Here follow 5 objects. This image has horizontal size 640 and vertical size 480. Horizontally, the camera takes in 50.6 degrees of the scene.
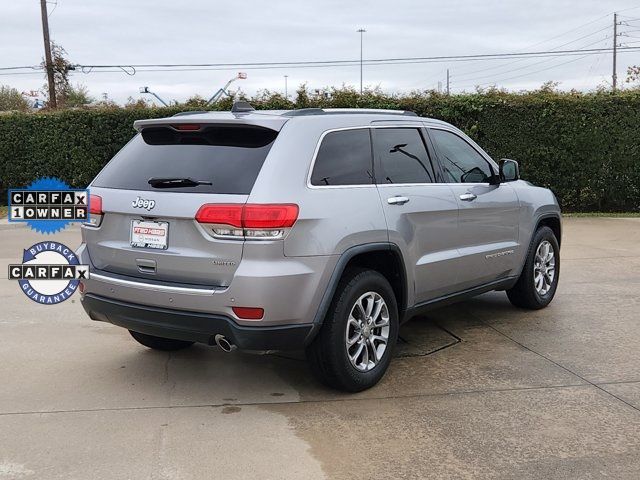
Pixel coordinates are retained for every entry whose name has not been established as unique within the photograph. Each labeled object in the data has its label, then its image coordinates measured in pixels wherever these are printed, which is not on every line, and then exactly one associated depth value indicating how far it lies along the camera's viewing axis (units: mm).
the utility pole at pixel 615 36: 56403
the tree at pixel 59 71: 24828
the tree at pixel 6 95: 40450
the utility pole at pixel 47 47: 24438
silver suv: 3848
